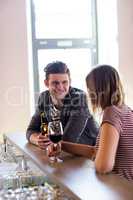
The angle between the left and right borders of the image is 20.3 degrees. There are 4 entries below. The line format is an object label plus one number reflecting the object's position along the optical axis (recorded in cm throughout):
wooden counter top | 122
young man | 216
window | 471
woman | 152
